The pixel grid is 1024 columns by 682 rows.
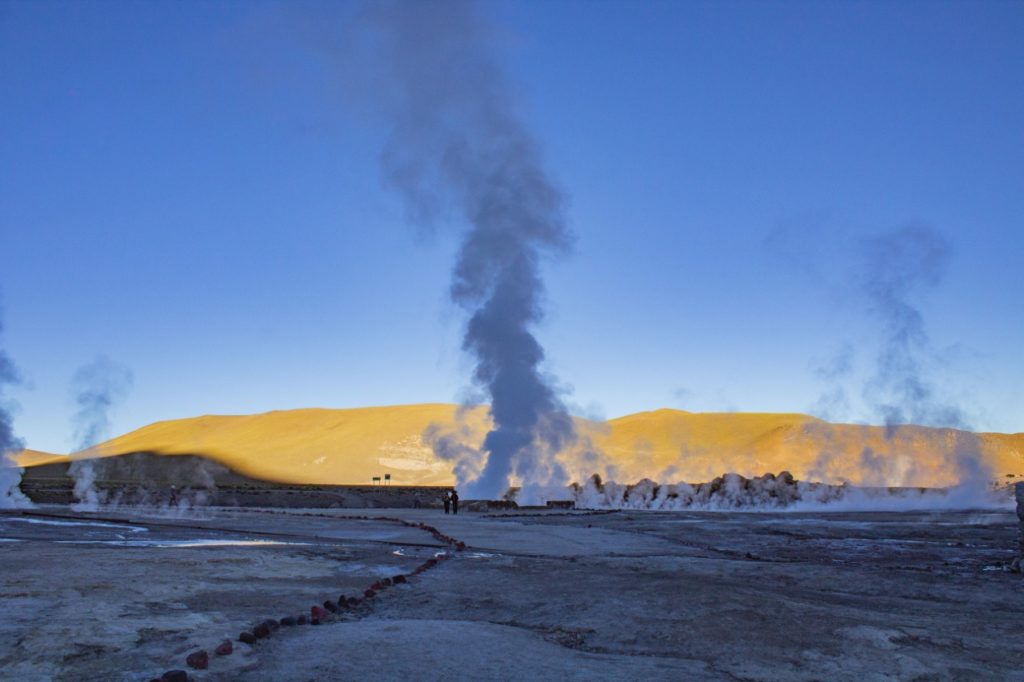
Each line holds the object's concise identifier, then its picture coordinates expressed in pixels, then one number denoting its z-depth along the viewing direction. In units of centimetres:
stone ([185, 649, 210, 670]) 520
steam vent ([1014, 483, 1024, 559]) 1245
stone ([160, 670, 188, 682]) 478
